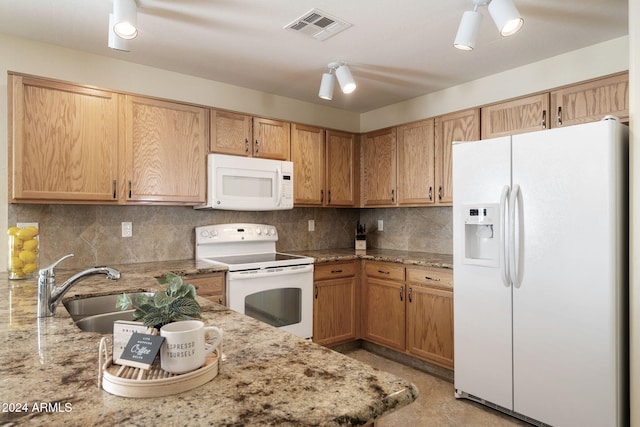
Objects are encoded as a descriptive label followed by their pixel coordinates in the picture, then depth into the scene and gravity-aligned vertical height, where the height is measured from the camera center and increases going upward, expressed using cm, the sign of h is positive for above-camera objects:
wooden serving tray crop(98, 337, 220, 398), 77 -34
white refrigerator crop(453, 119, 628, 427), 193 -32
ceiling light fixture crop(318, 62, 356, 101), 278 +103
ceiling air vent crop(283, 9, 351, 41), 222 +117
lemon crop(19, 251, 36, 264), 220 -23
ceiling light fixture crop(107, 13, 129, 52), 208 +97
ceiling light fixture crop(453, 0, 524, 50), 184 +98
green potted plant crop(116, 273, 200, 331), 89 -21
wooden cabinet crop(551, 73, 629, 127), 236 +75
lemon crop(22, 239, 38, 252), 222 -16
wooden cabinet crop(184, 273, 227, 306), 264 -48
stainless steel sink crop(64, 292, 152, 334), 172 -46
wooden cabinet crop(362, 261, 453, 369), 288 -76
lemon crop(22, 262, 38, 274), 222 -30
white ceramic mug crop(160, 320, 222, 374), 82 -29
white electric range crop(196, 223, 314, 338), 285 -44
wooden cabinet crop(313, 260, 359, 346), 333 -76
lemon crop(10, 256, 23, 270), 219 -26
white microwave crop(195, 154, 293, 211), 301 +28
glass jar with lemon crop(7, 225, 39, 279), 220 -21
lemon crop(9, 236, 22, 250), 221 -14
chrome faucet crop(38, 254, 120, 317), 139 -27
